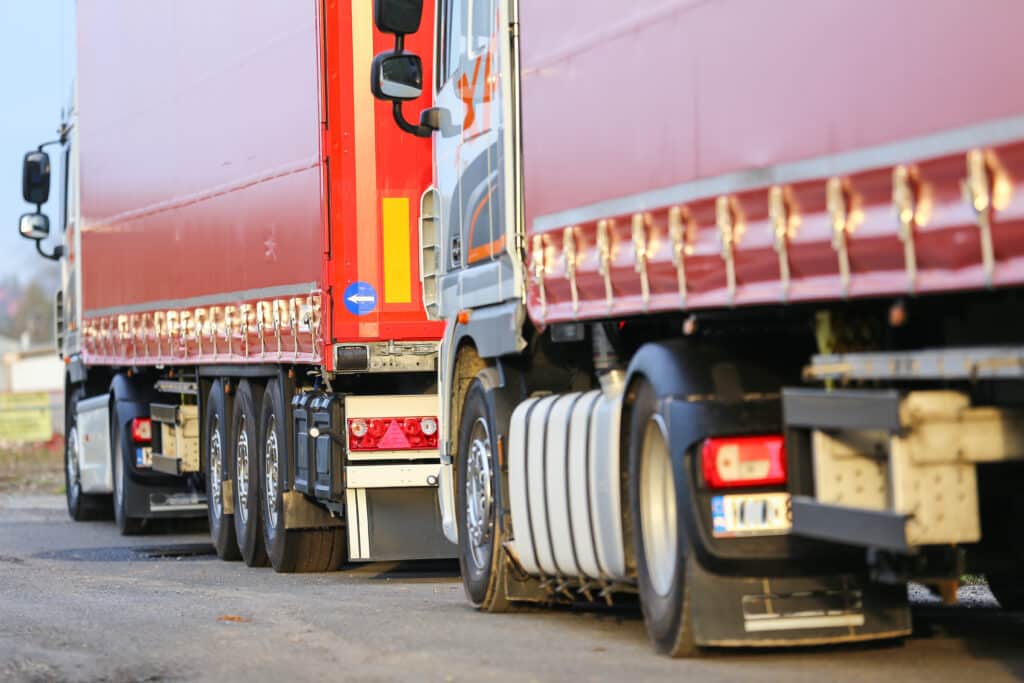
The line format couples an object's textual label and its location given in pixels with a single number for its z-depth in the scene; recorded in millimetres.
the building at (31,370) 107562
